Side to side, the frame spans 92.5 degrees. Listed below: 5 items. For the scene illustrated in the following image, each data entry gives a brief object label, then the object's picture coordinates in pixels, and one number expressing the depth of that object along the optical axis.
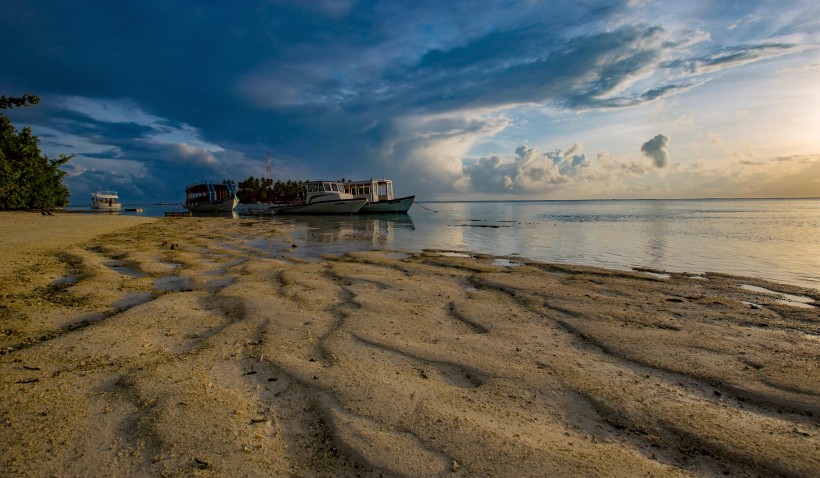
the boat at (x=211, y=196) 68.50
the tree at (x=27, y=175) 11.49
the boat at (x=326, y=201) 54.12
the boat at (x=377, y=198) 56.66
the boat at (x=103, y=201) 73.62
